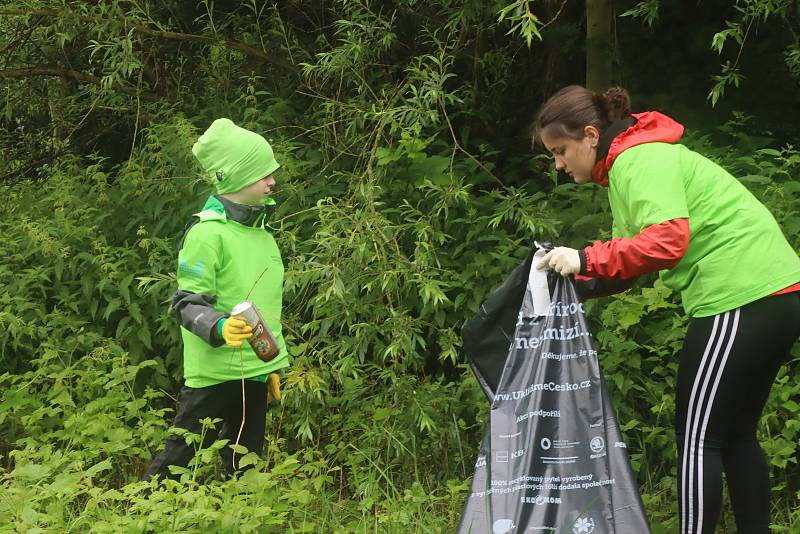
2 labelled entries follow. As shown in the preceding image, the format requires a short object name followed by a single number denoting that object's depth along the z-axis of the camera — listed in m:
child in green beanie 3.88
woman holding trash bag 3.09
